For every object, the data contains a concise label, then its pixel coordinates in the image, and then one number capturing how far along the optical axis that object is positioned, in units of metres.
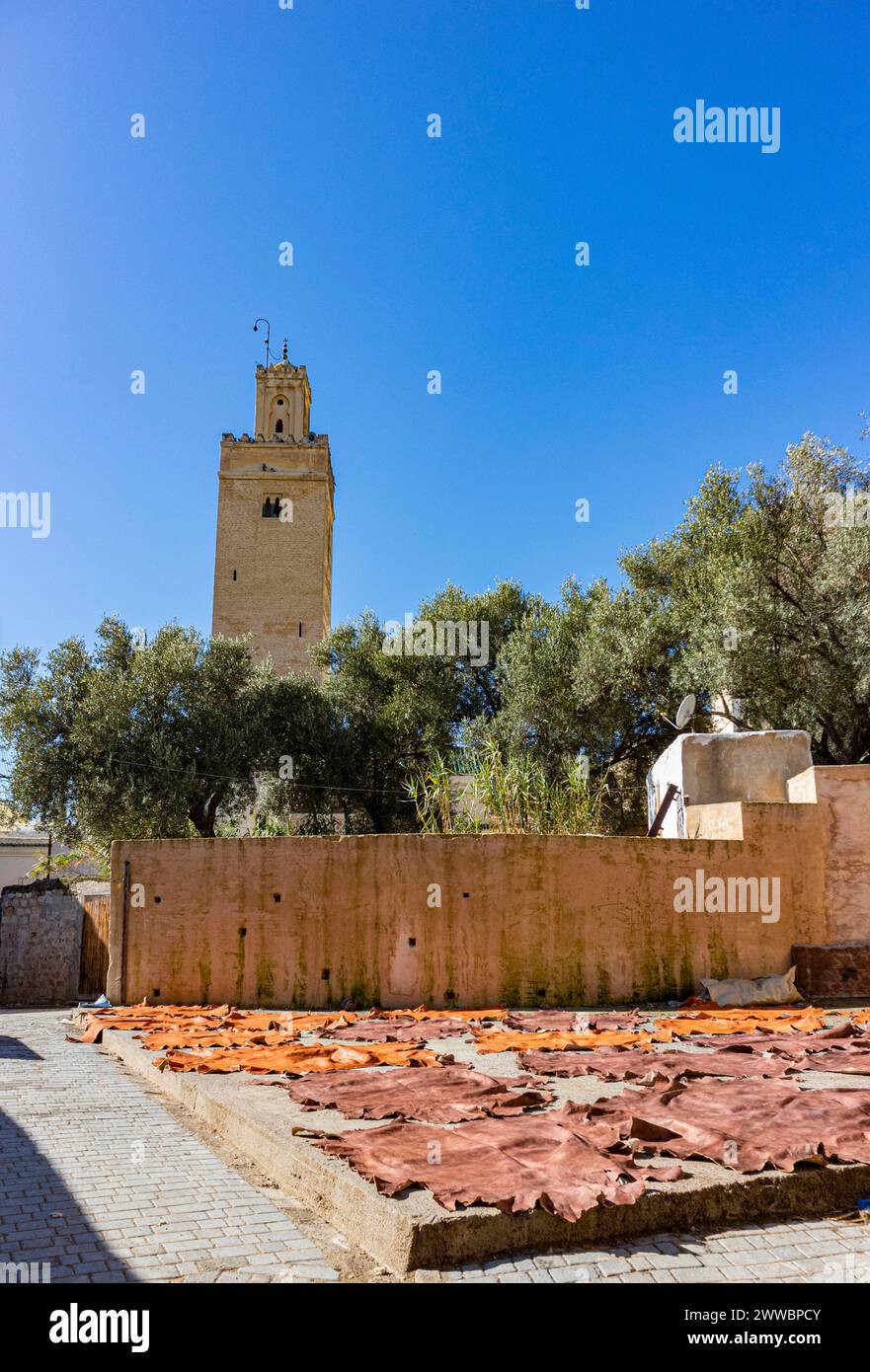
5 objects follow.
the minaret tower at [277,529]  44.34
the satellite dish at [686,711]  16.19
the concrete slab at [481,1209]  3.37
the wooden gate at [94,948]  14.72
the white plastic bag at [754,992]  10.20
